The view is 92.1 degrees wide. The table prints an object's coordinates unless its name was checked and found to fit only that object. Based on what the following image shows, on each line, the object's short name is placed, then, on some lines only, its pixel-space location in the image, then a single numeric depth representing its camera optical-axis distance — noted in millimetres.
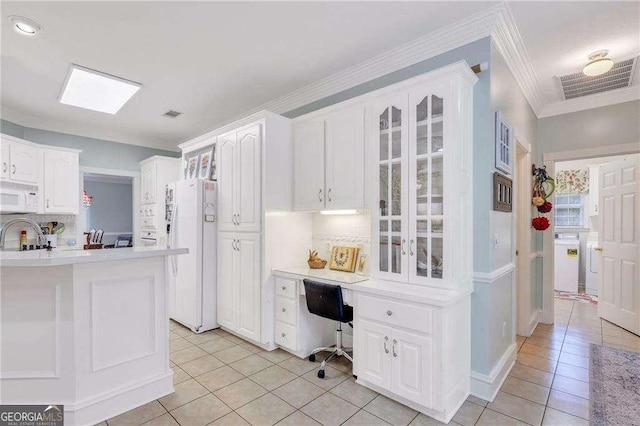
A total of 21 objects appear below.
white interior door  3586
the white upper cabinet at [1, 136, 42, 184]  3674
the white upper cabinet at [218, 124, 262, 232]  3139
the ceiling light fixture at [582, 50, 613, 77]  2645
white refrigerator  3521
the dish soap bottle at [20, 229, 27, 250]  4178
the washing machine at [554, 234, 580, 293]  5652
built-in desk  1958
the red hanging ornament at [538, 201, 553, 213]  3658
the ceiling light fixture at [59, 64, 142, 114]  3162
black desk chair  2443
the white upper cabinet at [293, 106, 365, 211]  2682
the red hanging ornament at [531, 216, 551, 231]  3576
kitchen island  1853
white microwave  3633
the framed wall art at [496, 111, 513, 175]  2342
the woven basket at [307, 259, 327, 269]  3156
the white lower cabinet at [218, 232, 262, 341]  3121
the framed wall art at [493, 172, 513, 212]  2336
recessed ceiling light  2268
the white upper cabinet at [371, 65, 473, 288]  2141
